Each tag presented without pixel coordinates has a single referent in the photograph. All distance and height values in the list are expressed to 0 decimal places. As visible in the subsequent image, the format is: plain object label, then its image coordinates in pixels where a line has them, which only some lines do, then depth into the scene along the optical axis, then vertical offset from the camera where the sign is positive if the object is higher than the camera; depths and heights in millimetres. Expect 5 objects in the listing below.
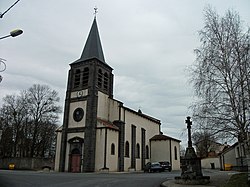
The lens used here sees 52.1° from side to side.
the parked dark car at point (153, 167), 33875 -1818
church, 32125 +3721
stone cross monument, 15142 -908
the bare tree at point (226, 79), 13031 +3983
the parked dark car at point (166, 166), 36944 -1781
